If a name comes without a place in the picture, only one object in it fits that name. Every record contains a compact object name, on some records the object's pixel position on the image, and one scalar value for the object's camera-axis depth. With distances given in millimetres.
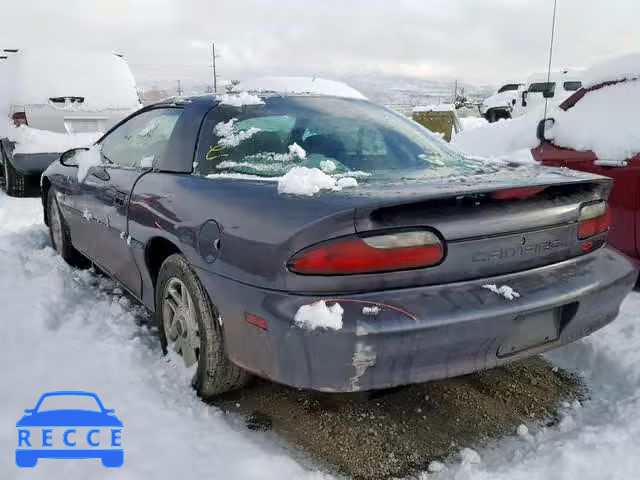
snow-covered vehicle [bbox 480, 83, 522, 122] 22030
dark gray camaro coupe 1882
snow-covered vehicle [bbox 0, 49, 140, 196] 6719
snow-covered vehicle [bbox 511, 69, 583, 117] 15064
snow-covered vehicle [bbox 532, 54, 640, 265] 3596
